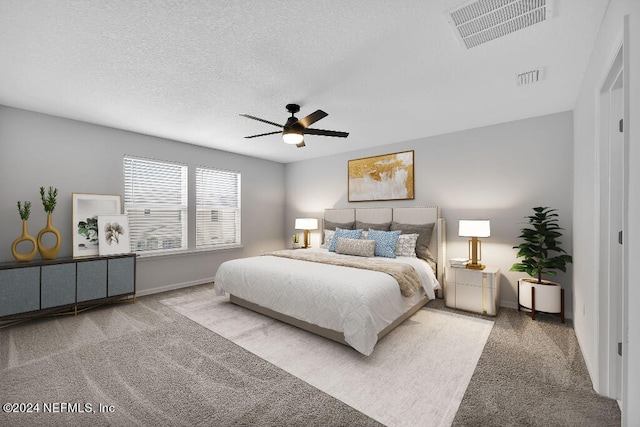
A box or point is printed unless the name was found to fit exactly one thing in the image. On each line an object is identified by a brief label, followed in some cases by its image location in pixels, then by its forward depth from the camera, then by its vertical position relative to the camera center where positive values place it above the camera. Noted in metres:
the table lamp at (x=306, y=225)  5.59 -0.22
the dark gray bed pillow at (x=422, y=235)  4.03 -0.32
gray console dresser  2.93 -0.87
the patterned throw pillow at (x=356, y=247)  4.00 -0.50
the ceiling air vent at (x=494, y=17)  1.65 +1.32
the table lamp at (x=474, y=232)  3.46 -0.22
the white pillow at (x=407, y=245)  4.02 -0.47
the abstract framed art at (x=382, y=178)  4.68 +0.70
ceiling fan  2.85 +0.94
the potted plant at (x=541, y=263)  3.09 -0.57
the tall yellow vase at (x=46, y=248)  3.26 -0.40
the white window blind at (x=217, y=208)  5.05 +0.13
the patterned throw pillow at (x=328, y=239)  4.87 -0.45
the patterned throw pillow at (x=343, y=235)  4.47 -0.34
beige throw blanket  2.89 -0.62
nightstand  3.34 -0.98
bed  2.45 -0.74
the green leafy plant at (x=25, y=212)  3.08 +0.03
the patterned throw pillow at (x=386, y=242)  3.98 -0.42
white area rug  1.80 -1.29
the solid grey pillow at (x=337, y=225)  5.06 -0.20
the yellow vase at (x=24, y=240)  3.06 -0.37
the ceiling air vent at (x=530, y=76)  2.43 +1.32
